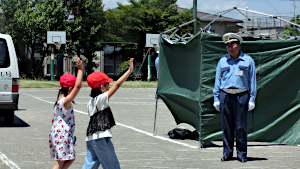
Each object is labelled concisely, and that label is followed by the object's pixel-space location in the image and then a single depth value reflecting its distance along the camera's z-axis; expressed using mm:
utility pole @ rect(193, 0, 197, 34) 29469
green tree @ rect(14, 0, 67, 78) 45844
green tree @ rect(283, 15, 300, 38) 54925
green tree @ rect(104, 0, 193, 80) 51938
